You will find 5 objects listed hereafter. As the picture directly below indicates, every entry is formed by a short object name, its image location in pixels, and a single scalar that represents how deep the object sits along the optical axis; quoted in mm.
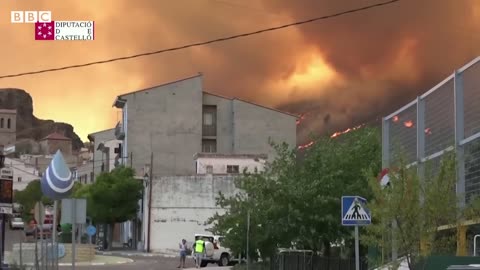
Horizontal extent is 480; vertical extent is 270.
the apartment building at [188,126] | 76438
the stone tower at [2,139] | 198188
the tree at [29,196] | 111125
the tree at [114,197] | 67375
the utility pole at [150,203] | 63312
